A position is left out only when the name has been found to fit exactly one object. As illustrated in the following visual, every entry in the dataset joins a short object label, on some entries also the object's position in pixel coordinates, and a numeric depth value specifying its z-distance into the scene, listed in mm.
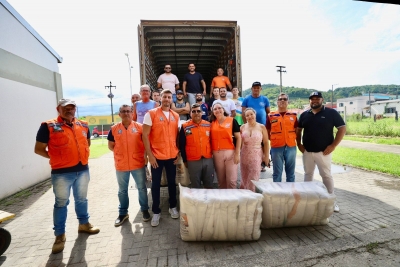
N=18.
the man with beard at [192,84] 6133
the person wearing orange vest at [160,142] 3178
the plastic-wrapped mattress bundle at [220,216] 2598
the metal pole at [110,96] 37438
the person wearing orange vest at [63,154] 2717
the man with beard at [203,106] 4945
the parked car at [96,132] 30844
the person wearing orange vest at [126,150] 3246
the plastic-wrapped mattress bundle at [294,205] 2844
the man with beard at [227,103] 5094
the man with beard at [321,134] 3496
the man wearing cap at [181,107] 4848
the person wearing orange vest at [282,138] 3816
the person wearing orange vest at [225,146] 3393
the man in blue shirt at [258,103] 4652
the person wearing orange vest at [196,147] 3332
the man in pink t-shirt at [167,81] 6031
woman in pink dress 3590
